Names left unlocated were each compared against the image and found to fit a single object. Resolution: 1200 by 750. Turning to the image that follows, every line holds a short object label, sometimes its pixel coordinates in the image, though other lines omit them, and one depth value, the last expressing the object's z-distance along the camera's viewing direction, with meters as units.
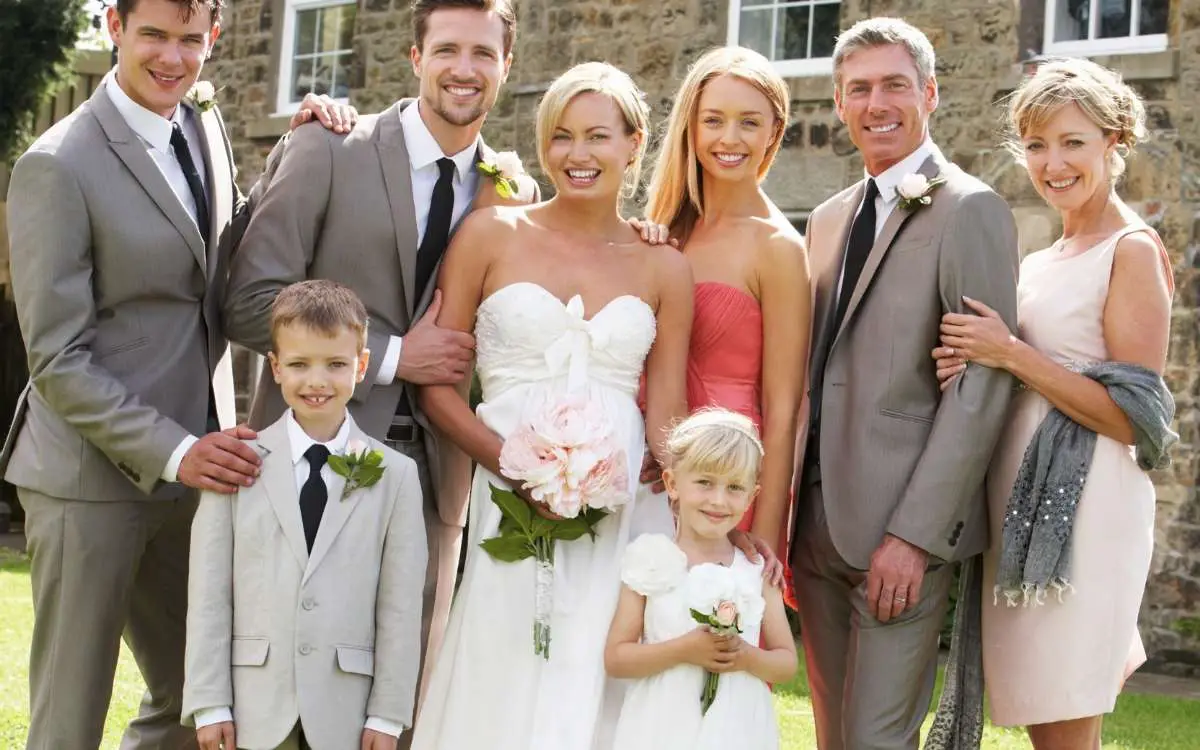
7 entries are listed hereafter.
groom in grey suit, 4.32
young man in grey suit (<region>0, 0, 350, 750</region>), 3.97
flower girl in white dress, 3.85
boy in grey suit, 3.71
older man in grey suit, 4.15
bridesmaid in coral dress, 4.29
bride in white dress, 4.10
